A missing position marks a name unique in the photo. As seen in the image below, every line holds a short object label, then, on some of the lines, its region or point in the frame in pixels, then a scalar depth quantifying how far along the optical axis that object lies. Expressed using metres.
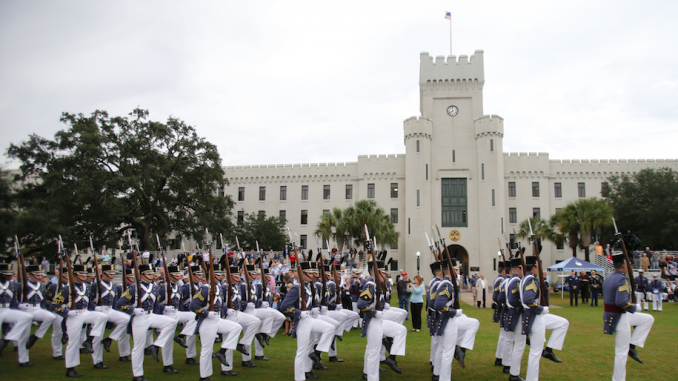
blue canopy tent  27.86
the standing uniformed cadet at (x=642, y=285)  22.59
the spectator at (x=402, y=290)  19.31
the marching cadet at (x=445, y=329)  8.59
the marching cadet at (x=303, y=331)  9.00
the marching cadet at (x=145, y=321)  9.06
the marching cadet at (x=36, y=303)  10.44
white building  46.12
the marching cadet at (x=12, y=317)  9.88
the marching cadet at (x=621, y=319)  8.02
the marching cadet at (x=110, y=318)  10.21
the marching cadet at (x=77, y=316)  9.55
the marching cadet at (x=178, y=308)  10.05
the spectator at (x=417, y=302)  16.19
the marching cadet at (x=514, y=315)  8.85
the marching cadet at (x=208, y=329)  8.90
